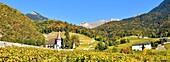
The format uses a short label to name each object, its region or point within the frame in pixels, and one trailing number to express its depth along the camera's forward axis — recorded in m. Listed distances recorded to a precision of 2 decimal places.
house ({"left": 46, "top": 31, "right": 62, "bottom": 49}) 124.56
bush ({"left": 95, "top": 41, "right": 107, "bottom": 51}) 134.50
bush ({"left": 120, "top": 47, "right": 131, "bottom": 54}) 110.91
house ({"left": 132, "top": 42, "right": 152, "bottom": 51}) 143.10
